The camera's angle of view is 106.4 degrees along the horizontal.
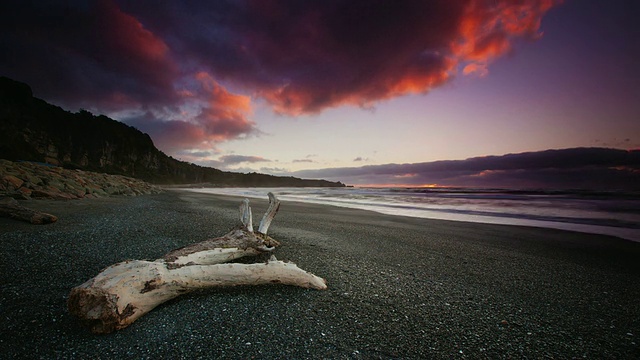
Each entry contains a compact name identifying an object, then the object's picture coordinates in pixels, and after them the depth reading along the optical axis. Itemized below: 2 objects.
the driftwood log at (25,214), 5.30
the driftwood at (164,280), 2.09
